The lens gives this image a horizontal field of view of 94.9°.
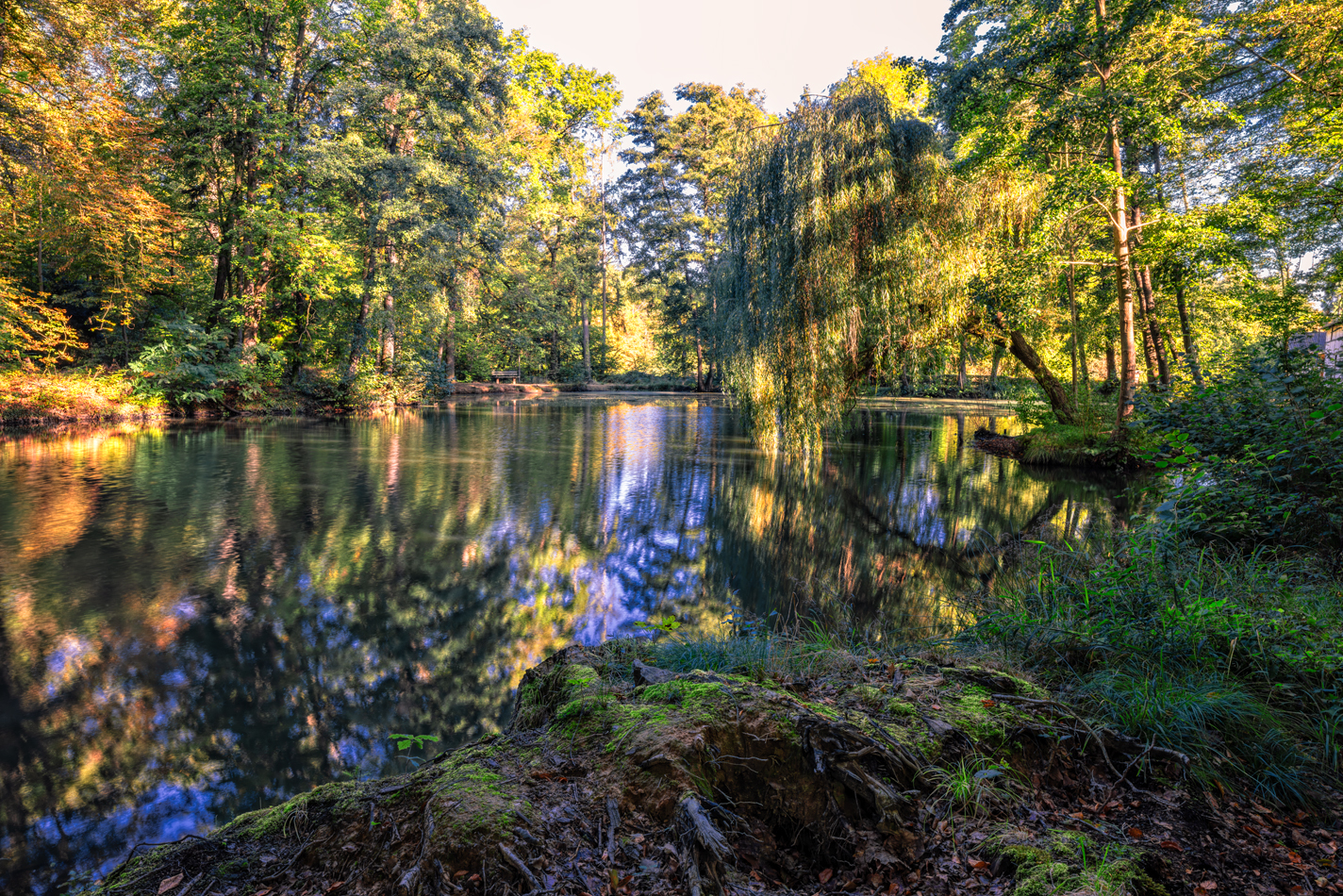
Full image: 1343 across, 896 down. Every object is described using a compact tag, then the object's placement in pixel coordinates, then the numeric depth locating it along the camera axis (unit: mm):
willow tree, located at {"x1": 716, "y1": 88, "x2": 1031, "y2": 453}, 11328
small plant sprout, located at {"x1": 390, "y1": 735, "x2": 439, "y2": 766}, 3344
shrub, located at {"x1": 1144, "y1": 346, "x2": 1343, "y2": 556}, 4219
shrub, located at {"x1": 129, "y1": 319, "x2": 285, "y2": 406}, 20016
